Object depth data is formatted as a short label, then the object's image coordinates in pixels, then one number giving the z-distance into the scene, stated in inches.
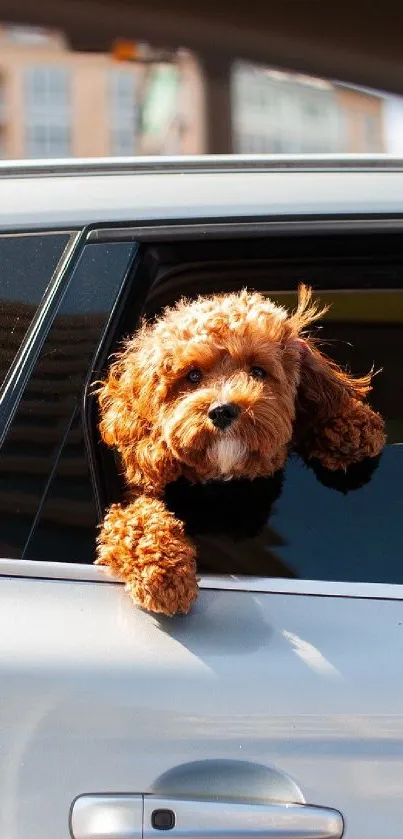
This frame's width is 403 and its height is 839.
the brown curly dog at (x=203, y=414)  76.9
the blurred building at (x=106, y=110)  1330.0
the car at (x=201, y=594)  71.6
